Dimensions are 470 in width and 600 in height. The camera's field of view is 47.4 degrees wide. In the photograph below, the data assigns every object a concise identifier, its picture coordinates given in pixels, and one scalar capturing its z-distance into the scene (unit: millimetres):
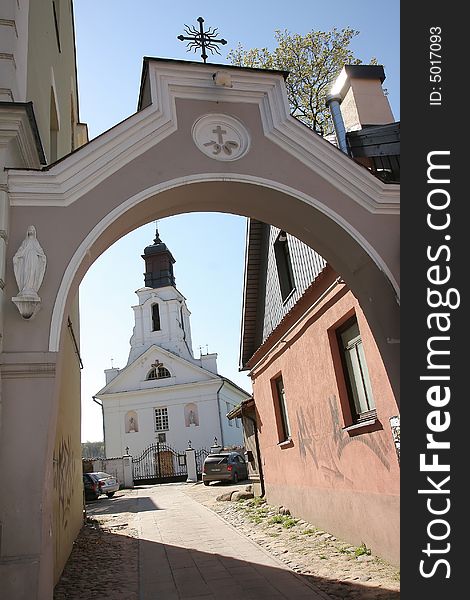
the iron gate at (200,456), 36506
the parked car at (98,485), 23625
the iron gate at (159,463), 38125
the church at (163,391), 41562
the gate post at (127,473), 31766
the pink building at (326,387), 7258
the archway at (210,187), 5238
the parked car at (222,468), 25562
